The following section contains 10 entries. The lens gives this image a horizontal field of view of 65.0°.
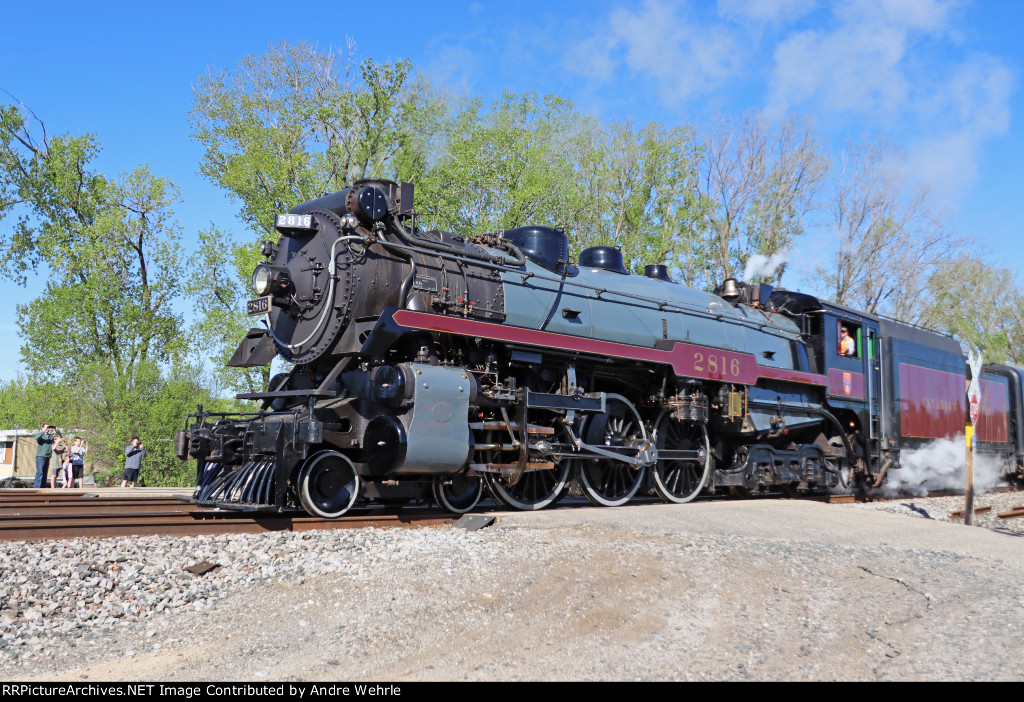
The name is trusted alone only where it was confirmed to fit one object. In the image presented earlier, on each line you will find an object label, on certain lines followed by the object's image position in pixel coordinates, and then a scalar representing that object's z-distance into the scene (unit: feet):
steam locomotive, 25.23
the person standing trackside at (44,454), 49.08
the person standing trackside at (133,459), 54.39
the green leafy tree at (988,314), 110.93
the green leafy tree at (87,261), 70.90
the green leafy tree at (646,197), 89.40
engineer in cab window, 44.21
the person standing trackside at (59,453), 55.62
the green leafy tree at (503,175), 77.66
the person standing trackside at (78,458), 52.42
